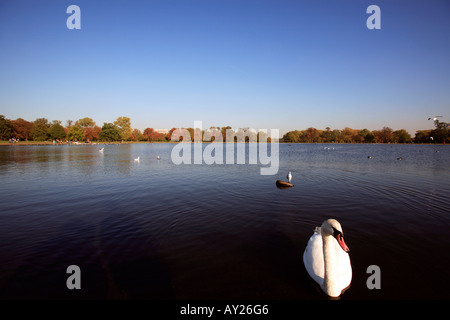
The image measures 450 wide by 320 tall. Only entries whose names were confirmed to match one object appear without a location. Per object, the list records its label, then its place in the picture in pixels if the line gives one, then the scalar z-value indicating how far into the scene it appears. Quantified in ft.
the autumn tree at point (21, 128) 333.52
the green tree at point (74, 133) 375.04
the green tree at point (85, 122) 497.05
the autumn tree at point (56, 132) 351.87
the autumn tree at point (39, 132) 342.85
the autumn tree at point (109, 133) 424.46
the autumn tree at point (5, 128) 294.72
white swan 15.81
